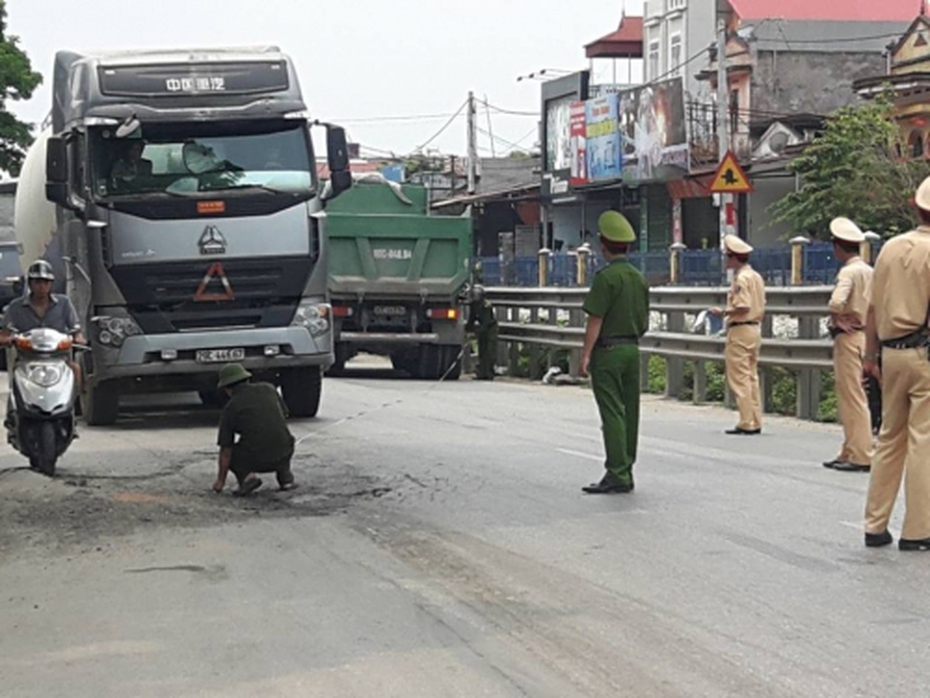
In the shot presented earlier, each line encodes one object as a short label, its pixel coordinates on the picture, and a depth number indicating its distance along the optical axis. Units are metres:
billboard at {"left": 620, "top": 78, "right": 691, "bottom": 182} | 50.62
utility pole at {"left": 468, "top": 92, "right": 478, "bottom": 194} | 65.12
